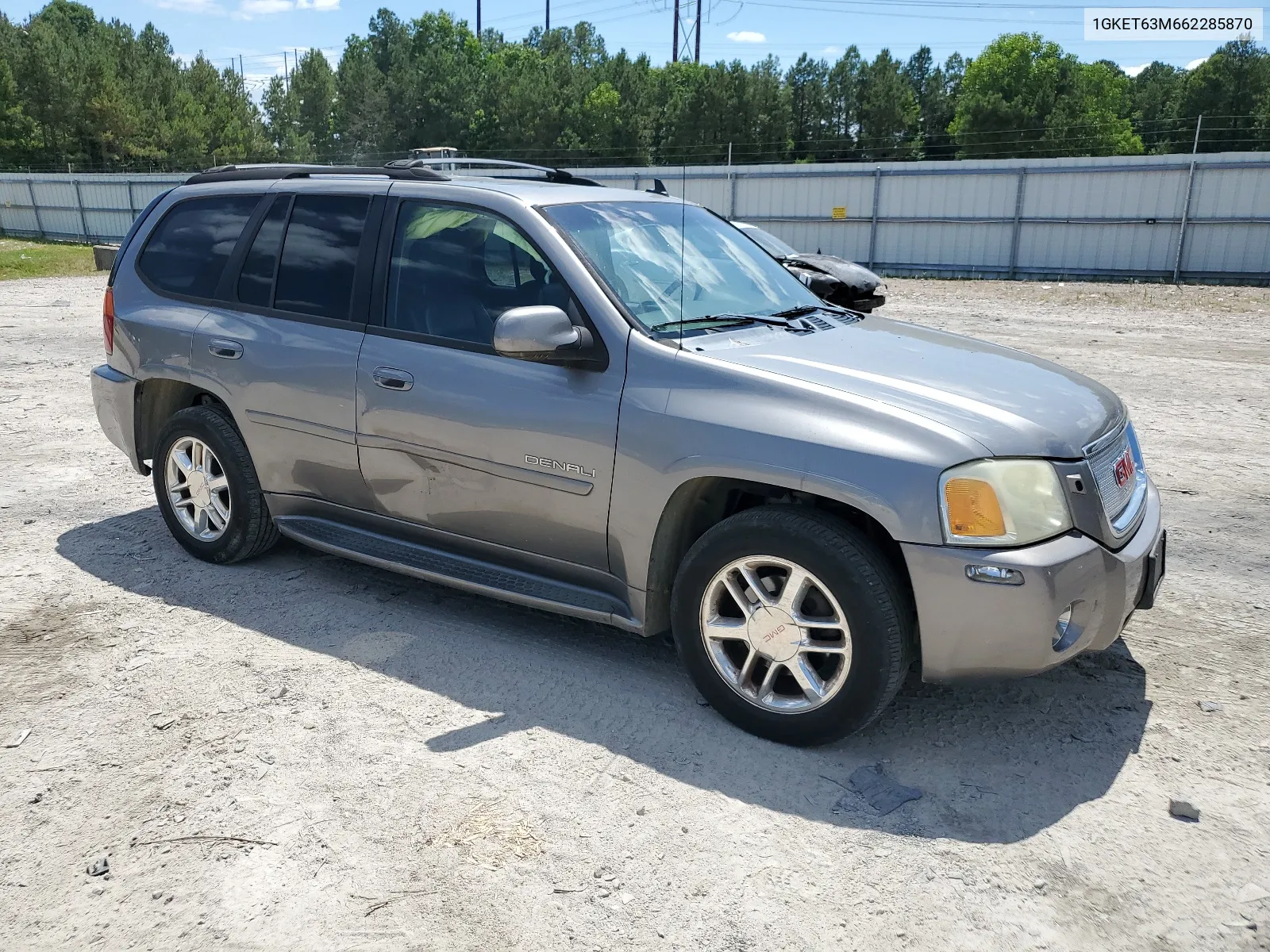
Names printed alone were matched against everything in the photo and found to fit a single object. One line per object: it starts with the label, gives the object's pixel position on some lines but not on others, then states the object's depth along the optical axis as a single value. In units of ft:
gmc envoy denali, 10.61
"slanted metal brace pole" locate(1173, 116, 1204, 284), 68.74
